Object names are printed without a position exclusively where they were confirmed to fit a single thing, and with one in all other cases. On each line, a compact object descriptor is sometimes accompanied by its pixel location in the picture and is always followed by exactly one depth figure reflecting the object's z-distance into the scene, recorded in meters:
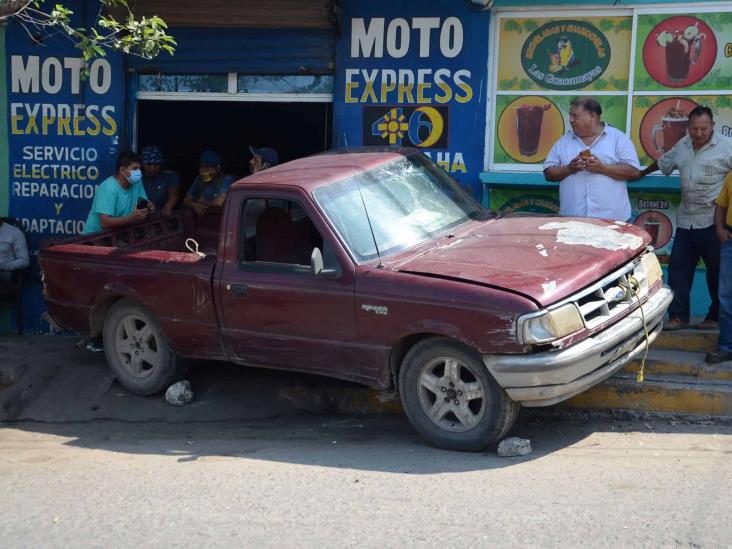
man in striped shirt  7.54
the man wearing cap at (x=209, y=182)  9.37
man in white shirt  7.70
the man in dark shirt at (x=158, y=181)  9.79
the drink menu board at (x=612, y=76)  8.63
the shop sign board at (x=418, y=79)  9.11
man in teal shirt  8.96
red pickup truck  5.80
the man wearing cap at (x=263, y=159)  8.73
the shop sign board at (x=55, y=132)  10.03
